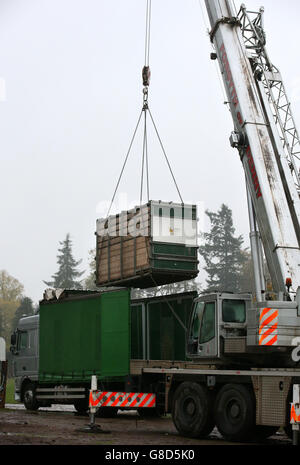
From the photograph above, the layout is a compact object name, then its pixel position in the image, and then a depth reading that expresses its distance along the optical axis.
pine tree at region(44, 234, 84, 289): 101.69
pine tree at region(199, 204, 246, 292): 87.25
